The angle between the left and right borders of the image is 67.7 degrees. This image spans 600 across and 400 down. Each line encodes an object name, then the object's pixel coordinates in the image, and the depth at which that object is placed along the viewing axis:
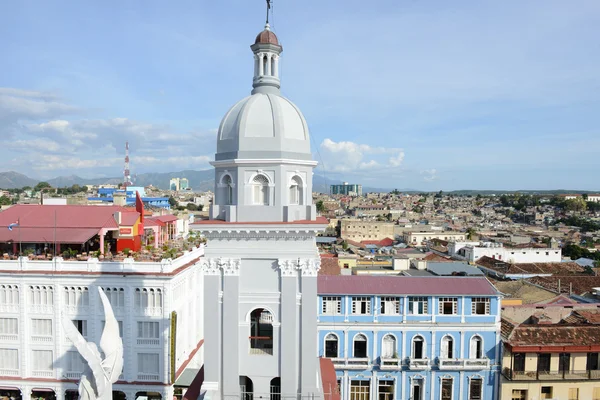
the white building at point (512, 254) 67.38
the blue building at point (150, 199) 130.46
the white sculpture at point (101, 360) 13.02
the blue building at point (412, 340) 30.02
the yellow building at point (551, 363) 28.69
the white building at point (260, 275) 14.57
